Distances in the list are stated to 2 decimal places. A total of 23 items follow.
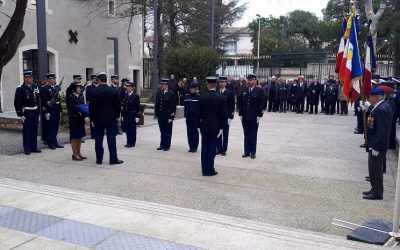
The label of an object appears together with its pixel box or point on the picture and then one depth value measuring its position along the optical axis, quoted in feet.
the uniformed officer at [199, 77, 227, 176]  25.82
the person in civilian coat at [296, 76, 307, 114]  63.00
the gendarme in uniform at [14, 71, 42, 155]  31.27
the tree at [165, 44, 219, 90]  67.31
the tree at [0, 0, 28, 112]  34.32
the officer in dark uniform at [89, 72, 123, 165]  27.91
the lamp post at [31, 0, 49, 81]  37.19
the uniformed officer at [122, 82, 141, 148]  35.55
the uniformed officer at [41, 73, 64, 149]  33.40
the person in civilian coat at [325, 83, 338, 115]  61.25
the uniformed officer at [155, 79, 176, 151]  34.37
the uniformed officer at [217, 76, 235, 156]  32.06
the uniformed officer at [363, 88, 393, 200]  20.98
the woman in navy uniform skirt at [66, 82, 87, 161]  29.68
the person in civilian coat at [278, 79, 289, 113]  64.69
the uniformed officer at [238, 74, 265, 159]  31.04
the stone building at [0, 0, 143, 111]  57.98
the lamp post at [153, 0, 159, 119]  51.96
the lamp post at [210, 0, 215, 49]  67.97
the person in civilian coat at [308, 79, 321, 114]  62.44
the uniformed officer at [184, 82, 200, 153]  33.37
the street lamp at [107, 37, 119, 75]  54.54
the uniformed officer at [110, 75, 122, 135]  39.81
